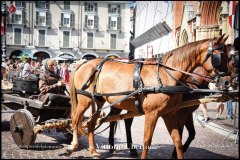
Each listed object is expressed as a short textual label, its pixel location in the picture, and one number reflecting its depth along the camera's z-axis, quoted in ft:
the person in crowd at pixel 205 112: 30.65
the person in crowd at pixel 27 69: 27.72
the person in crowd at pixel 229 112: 32.64
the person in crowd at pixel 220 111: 32.11
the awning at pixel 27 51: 151.96
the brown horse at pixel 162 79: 13.99
